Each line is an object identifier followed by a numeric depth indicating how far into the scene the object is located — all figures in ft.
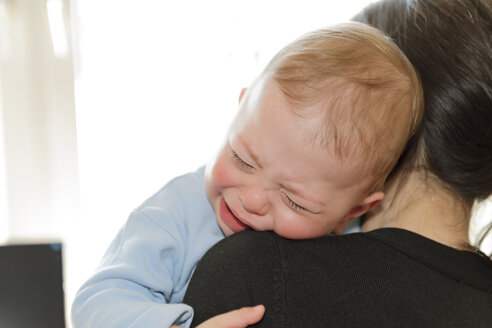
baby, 2.81
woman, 2.45
